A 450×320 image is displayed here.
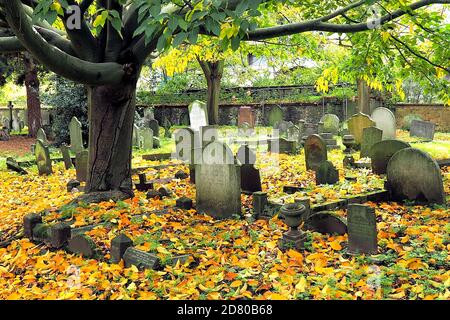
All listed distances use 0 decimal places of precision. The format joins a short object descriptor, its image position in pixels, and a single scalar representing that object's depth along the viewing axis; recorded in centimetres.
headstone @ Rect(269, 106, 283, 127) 2623
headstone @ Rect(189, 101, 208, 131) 1759
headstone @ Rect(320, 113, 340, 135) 1723
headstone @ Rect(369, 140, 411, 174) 865
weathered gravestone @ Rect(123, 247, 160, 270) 450
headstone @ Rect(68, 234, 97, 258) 502
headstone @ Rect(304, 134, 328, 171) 994
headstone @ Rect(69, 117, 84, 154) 1389
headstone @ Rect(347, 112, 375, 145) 1378
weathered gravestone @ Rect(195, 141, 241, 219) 650
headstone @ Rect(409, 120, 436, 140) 1723
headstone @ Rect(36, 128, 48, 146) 1407
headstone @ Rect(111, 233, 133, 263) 479
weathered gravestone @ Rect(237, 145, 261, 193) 786
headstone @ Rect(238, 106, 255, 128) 2489
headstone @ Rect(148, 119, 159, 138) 1927
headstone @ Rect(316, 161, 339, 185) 827
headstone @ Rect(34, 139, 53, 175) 1116
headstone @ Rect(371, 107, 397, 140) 1404
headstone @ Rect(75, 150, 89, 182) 949
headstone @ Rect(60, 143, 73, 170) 1204
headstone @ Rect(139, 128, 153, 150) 1541
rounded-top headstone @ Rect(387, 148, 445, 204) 663
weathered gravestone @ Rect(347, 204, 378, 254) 482
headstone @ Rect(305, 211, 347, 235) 542
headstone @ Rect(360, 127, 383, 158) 1130
